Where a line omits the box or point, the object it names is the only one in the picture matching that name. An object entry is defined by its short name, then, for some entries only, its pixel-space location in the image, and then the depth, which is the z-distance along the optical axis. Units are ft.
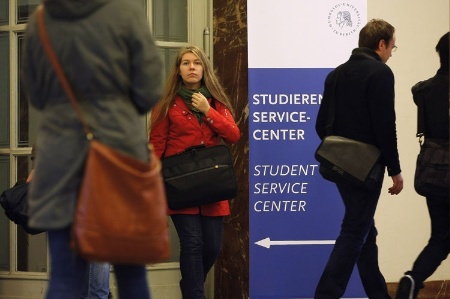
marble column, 40.27
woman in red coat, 34.81
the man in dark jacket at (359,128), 34.32
